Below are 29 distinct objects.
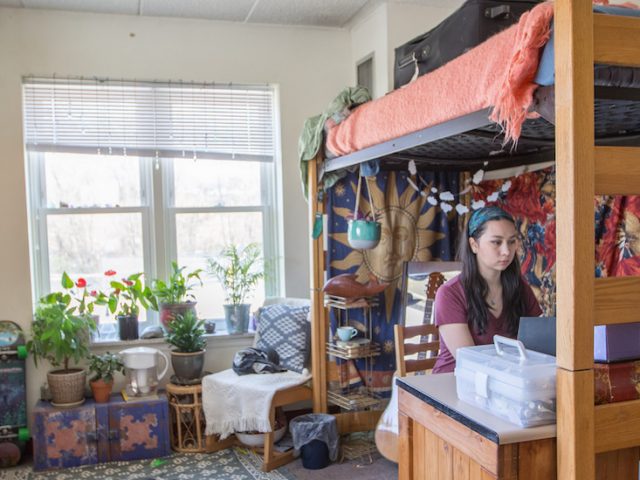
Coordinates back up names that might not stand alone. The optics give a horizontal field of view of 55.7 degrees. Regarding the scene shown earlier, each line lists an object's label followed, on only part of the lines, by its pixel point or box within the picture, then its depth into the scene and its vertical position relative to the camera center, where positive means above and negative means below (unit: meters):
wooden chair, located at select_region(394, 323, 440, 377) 3.11 -0.69
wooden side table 3.63 -1.18
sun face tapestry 3.80 -0.16
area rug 3.29 -1.37
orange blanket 1.54 +0.42
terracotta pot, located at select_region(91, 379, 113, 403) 3.59 -0.97
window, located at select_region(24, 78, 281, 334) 3.85 +0.32
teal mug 3.59 -0.67
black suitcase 2.29 +0.74
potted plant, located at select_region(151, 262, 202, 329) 3.92 -0.47
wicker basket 3.52 -0.93
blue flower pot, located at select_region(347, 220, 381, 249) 3.42 -0.08
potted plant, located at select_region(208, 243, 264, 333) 4.09 -0.38
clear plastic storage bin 1.41 -0.40
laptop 1.65 -0.33
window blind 3.80 +0.70
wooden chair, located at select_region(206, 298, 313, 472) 3.37 -1.27
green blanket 3.20 +0.54
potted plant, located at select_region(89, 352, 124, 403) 3.59 -0.88
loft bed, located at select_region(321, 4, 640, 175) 1.54 +0.35
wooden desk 1.38 -0.57
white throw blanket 3.40 -1.01
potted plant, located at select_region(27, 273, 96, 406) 3.52 -0.67
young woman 2.18 -0.28
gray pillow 3.79 -0.71
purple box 1.45 -0.31
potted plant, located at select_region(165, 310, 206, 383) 3.70 -0.76
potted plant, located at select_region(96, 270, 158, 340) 3.85 -0.47
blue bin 3.35 -1.30
